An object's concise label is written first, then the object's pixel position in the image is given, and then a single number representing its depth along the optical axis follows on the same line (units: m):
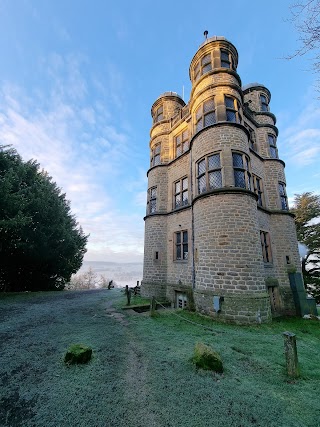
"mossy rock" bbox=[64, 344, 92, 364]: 4.33
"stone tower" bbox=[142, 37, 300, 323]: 8.31
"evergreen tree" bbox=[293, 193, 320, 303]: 19.88
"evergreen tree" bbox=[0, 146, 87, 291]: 12.75
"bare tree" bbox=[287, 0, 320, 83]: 3.49
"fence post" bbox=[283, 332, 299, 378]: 4.13
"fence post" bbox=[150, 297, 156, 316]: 8.62
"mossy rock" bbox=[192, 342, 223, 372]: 4.29
